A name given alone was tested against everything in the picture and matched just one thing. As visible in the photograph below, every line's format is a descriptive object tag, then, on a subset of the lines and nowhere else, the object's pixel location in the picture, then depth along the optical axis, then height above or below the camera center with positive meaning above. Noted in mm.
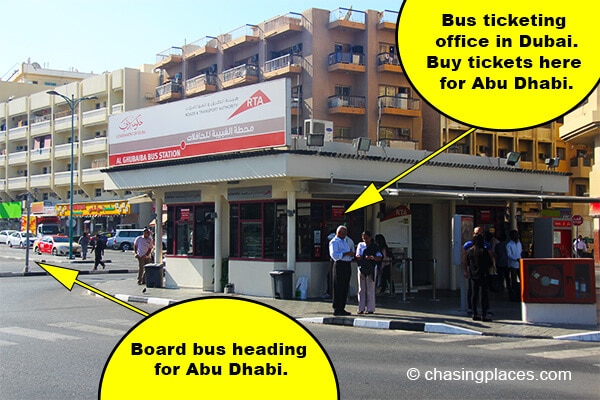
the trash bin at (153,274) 20812 -1086
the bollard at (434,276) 16391 -927
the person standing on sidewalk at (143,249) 20797 -306
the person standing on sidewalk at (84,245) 40344 -343
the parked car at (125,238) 53844 +81
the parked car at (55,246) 44694 -445
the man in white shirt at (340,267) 13875 -591
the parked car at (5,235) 60856 +394
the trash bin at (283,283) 16750 -1098
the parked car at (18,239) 56494 +31
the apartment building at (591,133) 30938 +5079
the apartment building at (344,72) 46844 +11612
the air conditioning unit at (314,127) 17000 +2785
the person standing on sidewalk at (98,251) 31153 -541
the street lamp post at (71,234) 40381 +312
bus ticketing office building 16797 +1426
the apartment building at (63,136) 61406 +10284
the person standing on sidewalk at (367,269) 14281 -644
